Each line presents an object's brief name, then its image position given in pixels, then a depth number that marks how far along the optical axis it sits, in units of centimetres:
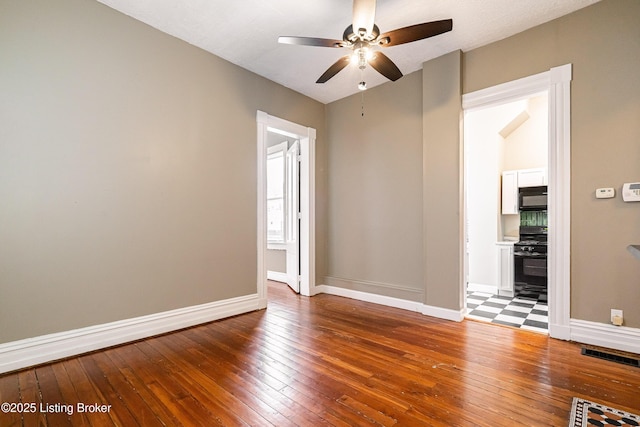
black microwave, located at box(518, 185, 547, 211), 471
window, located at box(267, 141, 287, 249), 568
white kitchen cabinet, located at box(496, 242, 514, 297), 460
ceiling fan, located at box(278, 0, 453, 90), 213
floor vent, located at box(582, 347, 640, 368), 230
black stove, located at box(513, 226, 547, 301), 441
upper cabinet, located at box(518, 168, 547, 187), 479
